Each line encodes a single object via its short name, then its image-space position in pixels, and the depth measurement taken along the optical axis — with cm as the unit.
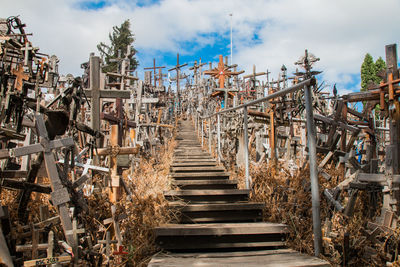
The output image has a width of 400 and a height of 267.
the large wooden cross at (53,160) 311
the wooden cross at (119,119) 651
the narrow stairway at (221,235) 322
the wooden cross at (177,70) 3168
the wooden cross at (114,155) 409
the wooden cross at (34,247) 298
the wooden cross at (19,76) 559
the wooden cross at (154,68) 3092
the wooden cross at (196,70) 3120
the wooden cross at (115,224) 350
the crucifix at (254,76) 2143
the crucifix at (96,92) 481
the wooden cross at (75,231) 304
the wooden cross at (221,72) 1437
